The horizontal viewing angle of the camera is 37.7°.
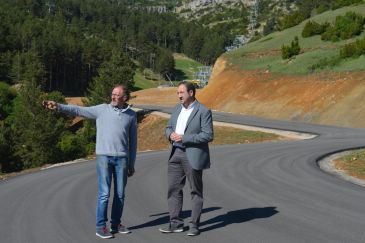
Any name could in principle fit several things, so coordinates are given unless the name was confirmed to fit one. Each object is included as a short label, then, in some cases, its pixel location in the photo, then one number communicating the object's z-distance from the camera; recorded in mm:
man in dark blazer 7484
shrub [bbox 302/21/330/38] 57688
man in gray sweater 7621
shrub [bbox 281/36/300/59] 53125
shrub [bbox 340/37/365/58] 45281
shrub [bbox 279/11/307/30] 73188
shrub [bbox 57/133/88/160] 46594
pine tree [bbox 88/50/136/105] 59438
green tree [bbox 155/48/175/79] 159500
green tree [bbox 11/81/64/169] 44875
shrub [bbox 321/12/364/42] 52469
